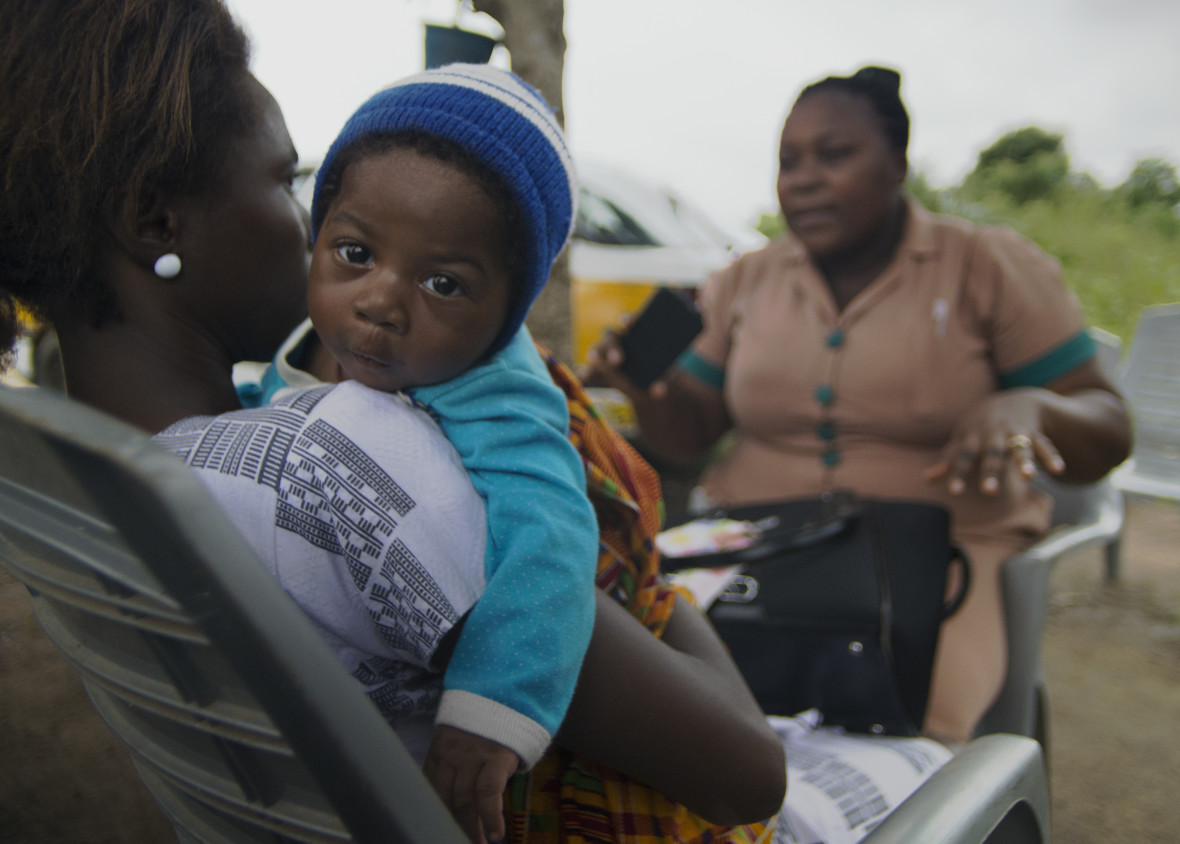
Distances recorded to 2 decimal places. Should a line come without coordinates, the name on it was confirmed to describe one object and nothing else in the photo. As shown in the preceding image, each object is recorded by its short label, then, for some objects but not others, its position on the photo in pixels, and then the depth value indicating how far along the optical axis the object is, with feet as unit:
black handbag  5.83
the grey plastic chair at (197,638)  1.34
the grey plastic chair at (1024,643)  7.37
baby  2.60
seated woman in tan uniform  7.59
